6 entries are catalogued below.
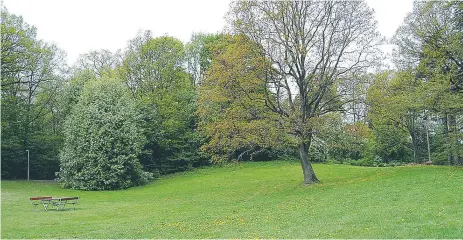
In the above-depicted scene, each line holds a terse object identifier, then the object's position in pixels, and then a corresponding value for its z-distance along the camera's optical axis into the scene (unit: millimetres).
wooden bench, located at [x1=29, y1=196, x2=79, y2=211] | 22188
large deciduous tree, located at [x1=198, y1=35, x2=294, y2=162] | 25375
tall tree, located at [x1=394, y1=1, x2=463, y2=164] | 26125
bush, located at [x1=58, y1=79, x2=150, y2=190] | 36531
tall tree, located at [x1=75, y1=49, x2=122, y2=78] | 55625
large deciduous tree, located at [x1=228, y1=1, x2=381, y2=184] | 26609
